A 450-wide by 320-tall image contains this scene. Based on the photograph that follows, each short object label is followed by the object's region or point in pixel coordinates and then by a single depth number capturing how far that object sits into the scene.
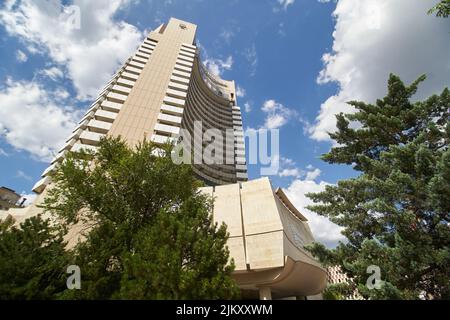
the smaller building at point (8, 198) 46.97
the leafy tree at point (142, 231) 7.02
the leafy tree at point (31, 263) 8.09
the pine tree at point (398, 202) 6.90
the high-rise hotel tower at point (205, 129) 17.39
